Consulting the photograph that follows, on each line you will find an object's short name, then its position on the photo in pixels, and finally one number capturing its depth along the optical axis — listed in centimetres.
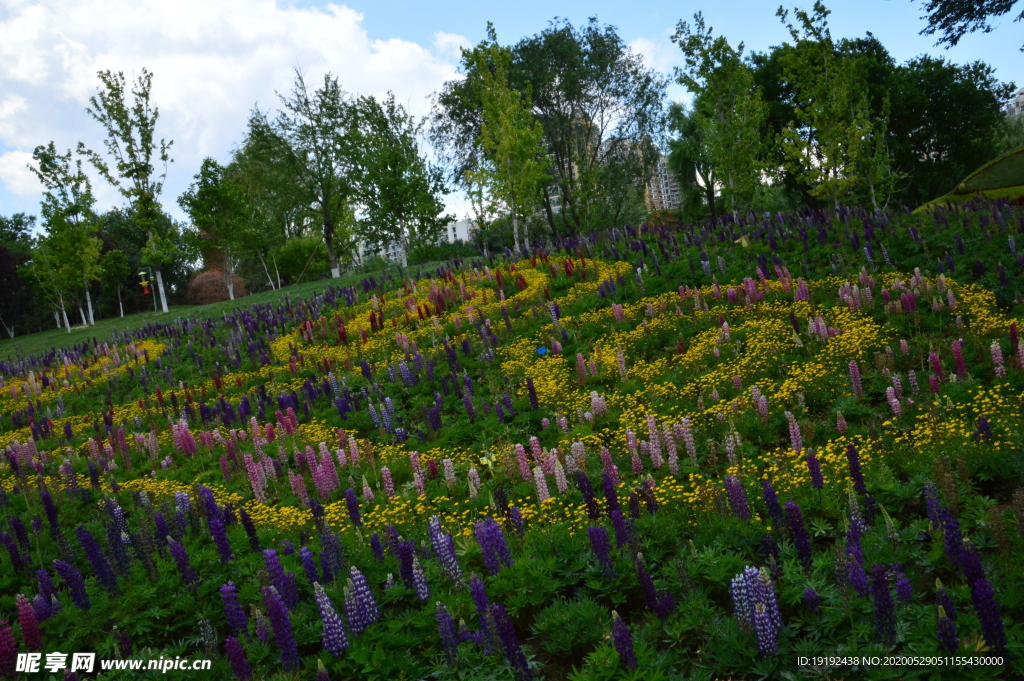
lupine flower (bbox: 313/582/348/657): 454
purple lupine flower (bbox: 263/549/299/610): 507
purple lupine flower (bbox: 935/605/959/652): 357
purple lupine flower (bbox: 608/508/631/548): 509
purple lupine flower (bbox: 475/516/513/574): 526
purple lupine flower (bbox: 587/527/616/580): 495
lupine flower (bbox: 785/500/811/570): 453
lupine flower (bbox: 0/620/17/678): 469
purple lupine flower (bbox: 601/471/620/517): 559
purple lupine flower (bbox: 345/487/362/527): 638
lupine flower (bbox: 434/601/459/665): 442
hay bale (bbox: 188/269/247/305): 5338
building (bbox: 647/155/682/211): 4582
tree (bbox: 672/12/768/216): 2291
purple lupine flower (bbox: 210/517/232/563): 596
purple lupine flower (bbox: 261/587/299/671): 444
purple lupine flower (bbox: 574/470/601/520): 587
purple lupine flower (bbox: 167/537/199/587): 575
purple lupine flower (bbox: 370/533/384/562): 573
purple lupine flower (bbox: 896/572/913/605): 393
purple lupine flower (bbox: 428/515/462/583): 527
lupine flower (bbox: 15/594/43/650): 494
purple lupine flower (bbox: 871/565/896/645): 363
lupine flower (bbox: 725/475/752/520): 527
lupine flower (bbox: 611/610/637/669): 394
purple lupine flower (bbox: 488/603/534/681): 409
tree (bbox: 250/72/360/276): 4291
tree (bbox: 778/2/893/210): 2098
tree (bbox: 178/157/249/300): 3719
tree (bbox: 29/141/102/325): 3447
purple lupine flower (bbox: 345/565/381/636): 475
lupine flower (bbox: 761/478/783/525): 497
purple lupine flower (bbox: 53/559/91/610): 554
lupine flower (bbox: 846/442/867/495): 522
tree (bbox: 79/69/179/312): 3203
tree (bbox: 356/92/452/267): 3092
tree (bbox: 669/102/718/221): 4012
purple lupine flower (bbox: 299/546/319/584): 542
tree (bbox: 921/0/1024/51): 2533
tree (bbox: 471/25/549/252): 2464
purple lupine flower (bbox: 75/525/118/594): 576
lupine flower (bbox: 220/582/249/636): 479
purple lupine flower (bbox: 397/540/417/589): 523
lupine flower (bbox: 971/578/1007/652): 351
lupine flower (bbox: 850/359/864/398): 729
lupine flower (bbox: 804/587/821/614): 415
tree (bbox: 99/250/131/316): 4212
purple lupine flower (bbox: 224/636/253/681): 421
